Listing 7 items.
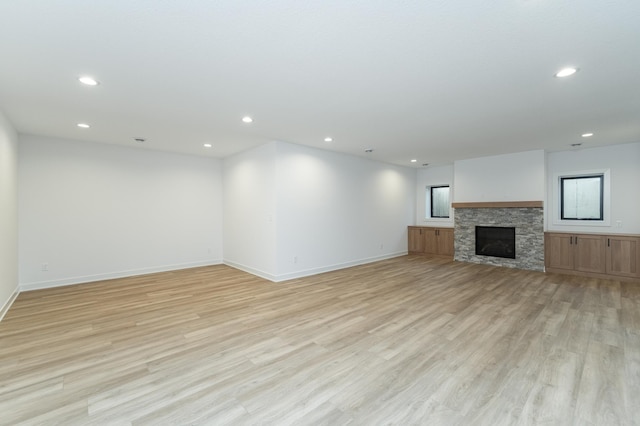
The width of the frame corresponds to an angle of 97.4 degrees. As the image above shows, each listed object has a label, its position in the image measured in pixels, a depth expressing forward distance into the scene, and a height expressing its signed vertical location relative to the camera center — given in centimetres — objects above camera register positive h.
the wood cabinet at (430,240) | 780 -79
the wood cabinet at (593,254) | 526 -83
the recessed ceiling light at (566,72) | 260 +133
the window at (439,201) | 846 +37
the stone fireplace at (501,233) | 619 -49
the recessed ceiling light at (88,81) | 275 +132
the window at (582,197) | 597 +34
